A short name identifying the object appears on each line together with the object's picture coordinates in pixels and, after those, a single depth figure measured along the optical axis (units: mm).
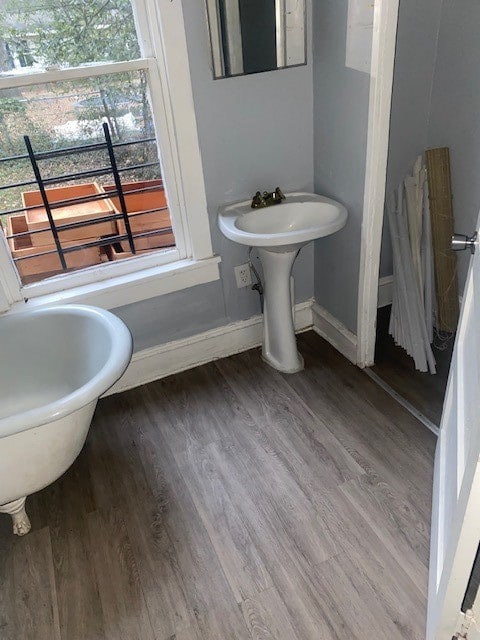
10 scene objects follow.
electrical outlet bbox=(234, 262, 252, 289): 2373
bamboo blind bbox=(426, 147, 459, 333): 2322
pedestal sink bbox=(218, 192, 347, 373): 1940
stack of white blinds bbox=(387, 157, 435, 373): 2279
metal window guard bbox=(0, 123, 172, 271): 1922
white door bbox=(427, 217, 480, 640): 1049
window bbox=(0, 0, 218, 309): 1734
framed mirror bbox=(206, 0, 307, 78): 1822
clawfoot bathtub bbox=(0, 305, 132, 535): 1468
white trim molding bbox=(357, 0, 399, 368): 1659
